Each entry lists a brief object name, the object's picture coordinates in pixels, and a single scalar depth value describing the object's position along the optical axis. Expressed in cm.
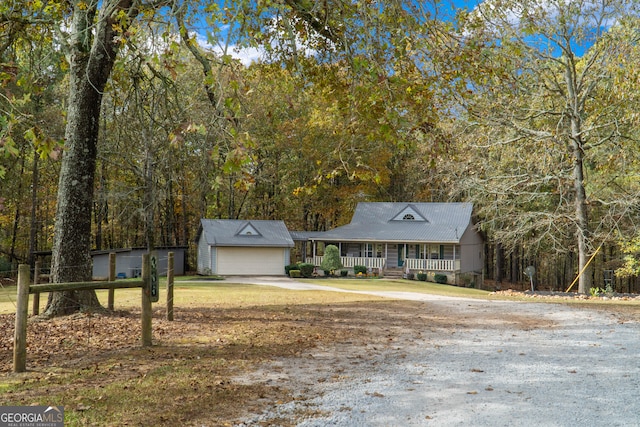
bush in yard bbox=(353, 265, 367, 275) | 3628
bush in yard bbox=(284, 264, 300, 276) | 3510
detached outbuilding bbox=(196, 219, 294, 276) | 3556
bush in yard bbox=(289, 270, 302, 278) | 3422
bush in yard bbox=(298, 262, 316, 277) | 3434
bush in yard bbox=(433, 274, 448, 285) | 3488
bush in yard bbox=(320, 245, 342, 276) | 3538
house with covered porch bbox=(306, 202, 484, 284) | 3644
